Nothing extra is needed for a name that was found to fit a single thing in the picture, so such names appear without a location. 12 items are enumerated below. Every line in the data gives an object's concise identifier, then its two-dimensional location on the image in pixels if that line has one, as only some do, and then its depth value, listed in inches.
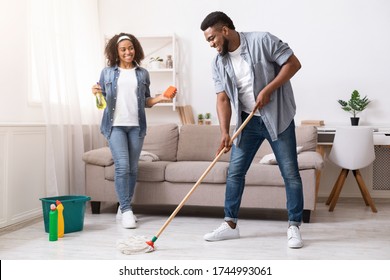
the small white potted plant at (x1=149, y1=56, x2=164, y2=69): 192.7
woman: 137.8
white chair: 158.6
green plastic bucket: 126.6
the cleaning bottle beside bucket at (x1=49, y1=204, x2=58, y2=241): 119.1
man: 108.6
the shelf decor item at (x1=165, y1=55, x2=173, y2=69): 193.5
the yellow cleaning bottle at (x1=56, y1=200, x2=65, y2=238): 122.6
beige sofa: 142.9
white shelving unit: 197.5
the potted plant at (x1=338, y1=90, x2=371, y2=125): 180.9
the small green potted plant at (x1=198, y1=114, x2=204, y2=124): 193.0
